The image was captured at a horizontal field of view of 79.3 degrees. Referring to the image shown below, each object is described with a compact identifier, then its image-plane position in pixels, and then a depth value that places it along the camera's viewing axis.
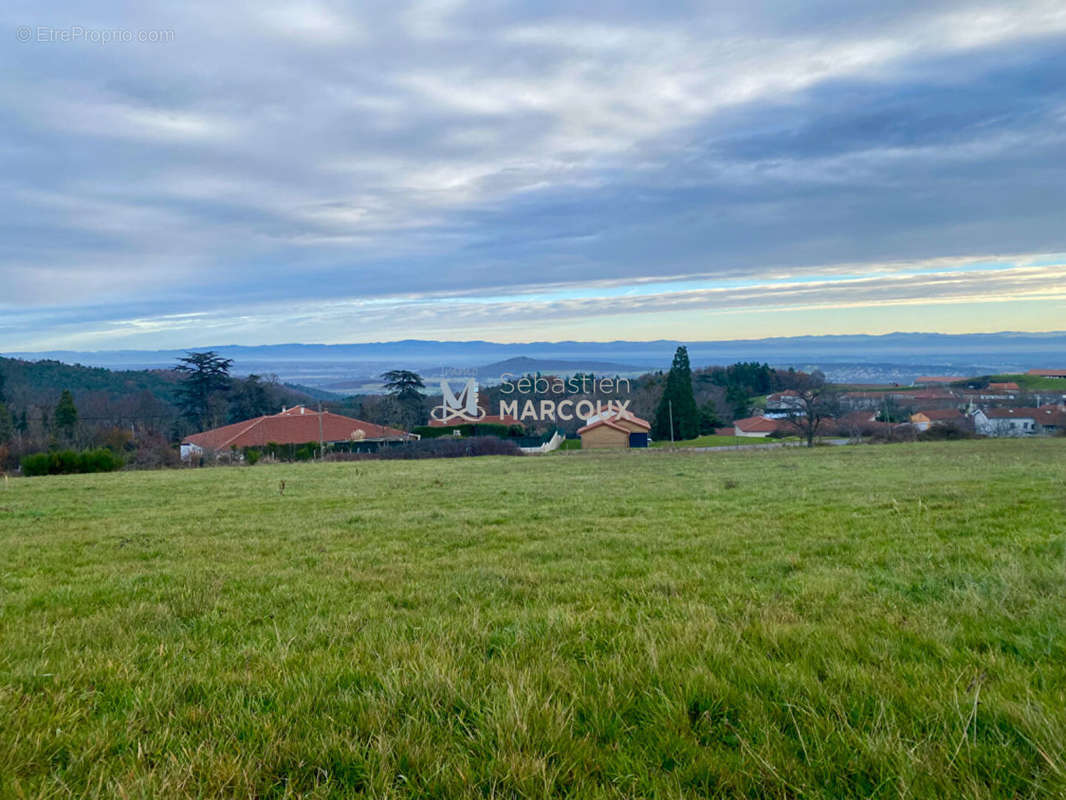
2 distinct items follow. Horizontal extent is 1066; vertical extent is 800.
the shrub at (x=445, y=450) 40.84
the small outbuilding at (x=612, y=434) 56.84
